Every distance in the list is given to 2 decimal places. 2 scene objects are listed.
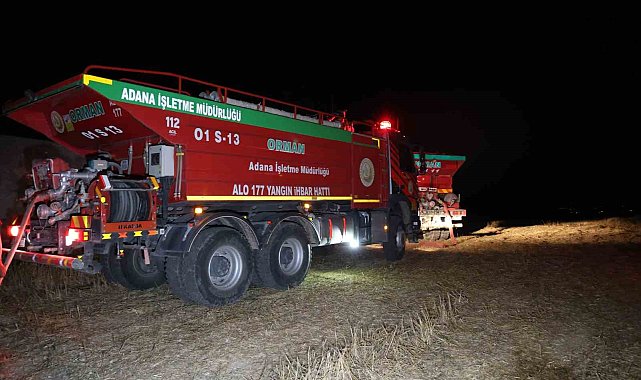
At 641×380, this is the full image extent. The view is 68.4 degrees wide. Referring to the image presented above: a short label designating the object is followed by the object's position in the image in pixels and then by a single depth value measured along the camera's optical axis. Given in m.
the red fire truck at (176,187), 6.23
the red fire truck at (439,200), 16.52
